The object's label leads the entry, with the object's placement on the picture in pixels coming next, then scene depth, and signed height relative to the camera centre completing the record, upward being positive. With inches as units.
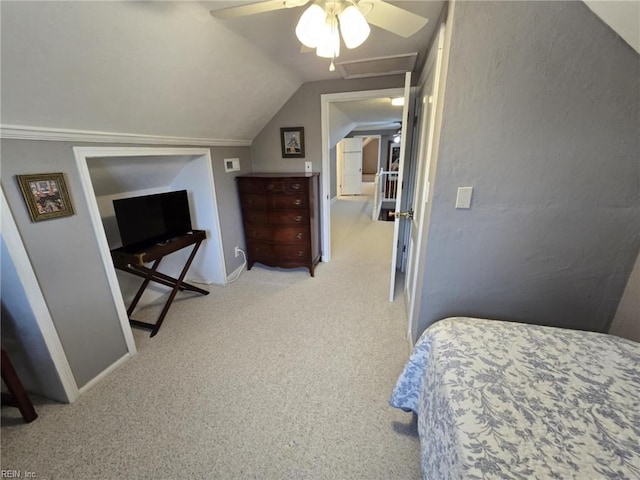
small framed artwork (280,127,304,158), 118.6 +10.0
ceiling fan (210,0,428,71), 40.0 +22.4
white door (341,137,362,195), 325.2 -2.7
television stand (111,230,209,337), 75.3 -26.9
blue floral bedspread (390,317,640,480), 28.8 -30.7
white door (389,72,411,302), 78.6 -5.4
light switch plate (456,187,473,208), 53.1 -6.8
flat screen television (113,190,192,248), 77.7 -16.2
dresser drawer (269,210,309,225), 110.5 -21.5
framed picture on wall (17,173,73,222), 50.6 -5.5
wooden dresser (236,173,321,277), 107.7 -22.0
